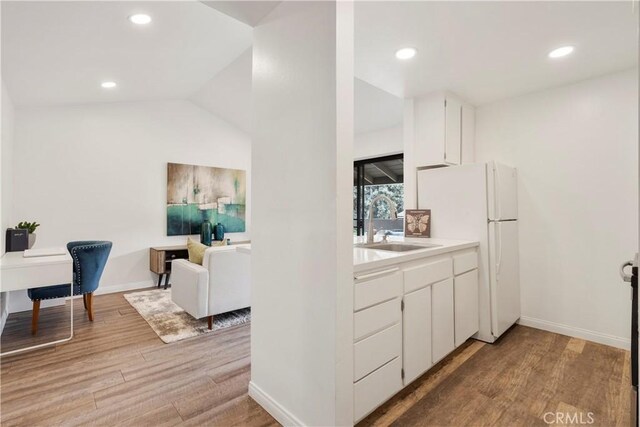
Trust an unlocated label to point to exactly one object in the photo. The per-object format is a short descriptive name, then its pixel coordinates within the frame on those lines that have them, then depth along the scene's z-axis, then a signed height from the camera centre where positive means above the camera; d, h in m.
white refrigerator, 2.68 -0.07
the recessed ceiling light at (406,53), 2.32 +1.26
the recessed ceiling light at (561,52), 2.25 +1.22
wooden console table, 4.48 -0.62
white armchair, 2.92 -0.68
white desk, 2.32 -0.45
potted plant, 3.28 -0.13
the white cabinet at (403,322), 1.54 -0.66
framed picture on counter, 3.07 -0.08
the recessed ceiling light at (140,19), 2.32 +1.54
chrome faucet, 2.49 +0.03
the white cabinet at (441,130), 3.03 +0.87
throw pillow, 3.17 -0.38
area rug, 2.90 -1.10
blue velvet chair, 2.85 -0.61
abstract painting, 4.96 +0.31
